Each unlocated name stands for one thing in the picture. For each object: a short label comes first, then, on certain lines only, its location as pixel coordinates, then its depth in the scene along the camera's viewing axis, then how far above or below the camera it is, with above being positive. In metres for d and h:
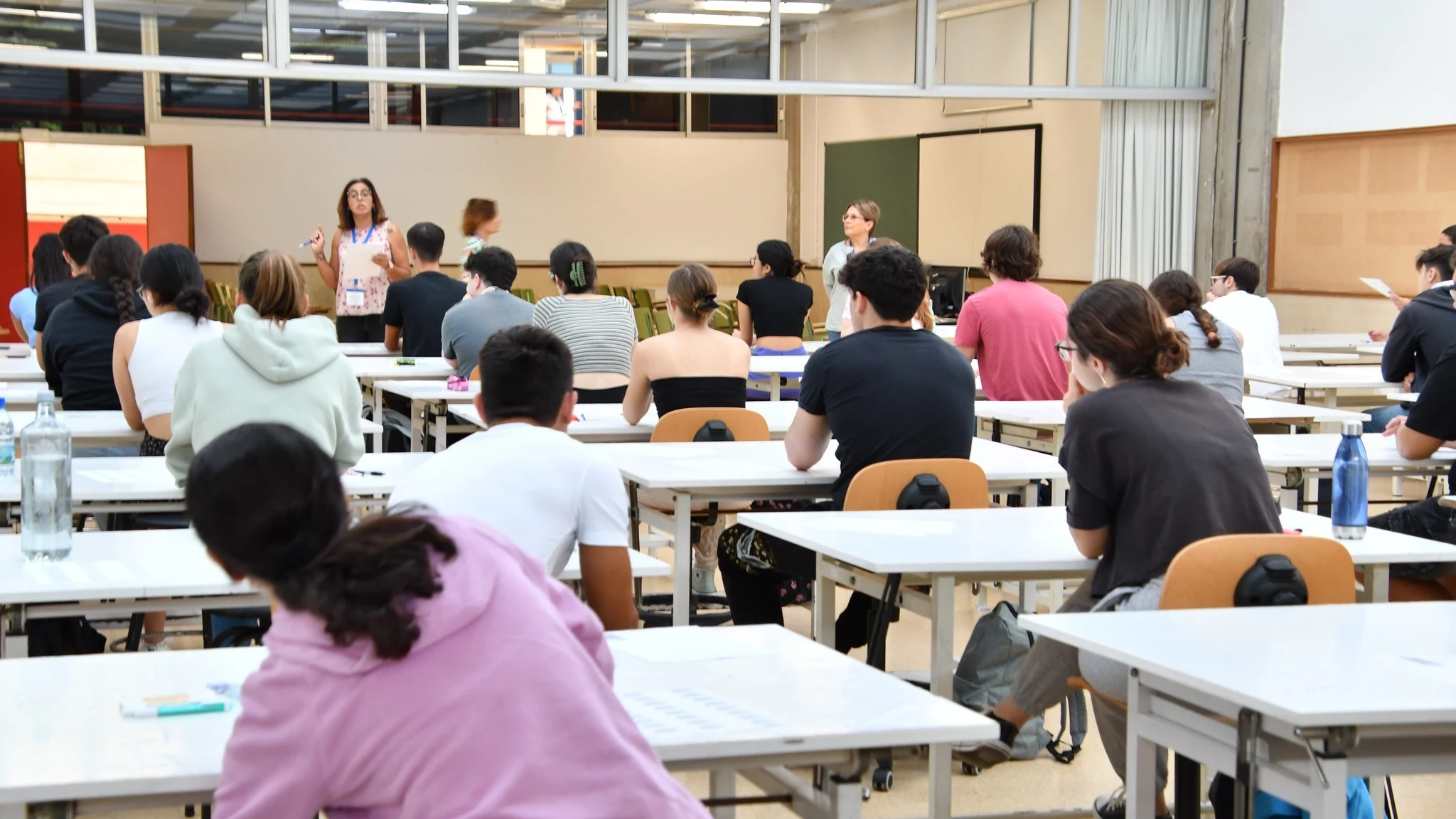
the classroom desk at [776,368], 7.81 -0.59
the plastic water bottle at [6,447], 4.22 -0.55
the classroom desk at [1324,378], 7.11 -0.56
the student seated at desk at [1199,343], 5.30 -0.30
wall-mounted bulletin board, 9.45 +0.32
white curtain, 11.20 +0.76
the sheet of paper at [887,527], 3.54 -0.63
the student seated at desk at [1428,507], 3.98 -0.70
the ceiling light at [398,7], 10.40 +1.59
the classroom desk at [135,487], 3.93 -0.62
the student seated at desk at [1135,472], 3.08 -0.43
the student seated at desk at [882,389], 4.14 -0.36
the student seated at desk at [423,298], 7.63 -0.26
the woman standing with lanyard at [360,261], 8.73 -0.08
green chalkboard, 13.95 +0.63
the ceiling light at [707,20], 11.70 +1.72
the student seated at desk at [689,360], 5.36 -0.38
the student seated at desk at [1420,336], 5.91 -0.30
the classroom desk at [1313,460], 4.79 -0.62
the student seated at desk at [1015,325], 6.25 -0.29
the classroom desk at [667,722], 1.88 -0.63
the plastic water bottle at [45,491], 3.20 -0.51
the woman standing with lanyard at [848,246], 8.66 +0.03
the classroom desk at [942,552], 3.24 -0.64
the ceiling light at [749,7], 11.45 +1.80
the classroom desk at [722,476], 4.23 -0.62
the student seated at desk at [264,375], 3.97 -0.33
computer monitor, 9.64 -0.26
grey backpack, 3.90 -1.01
